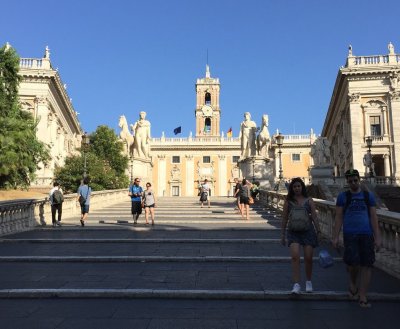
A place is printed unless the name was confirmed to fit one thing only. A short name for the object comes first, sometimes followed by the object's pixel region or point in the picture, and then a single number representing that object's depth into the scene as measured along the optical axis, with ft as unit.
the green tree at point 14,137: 72.49
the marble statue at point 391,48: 124.98
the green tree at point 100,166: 114.32
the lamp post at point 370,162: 89.47
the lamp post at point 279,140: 72.28
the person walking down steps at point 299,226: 16.37
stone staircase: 16.21
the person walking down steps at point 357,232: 15.14
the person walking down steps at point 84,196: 39.96
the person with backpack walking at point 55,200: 39.75
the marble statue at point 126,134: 87.68
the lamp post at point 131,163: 84.83
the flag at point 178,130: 230.07
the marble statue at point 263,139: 75.10
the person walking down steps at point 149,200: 40.52
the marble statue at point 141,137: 86.28
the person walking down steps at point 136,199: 41.16
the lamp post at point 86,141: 77.30
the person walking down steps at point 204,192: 64.54
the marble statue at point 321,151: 81.76
